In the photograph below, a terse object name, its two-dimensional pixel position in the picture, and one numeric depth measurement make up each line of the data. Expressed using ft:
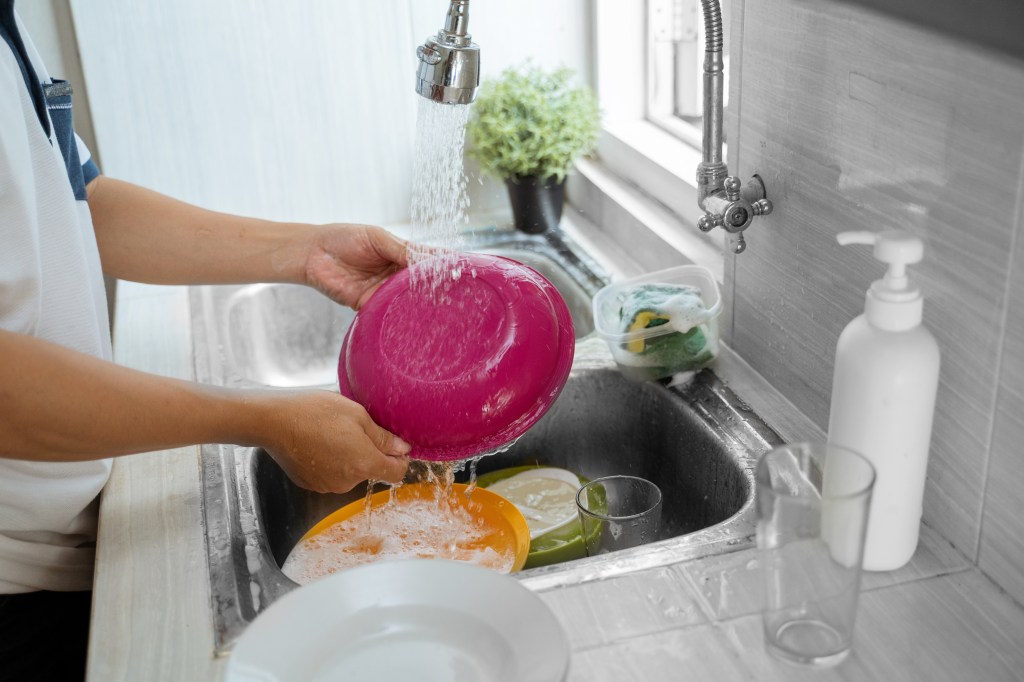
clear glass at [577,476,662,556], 3.43
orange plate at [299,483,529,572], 3.60
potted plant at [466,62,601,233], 5.53
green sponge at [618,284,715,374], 3.89
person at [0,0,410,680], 2.96
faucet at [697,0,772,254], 3.59
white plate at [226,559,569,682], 2.37
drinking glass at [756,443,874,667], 2.43
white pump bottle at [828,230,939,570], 2.55
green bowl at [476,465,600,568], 3.74
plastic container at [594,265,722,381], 3.91
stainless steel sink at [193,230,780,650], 3.08
